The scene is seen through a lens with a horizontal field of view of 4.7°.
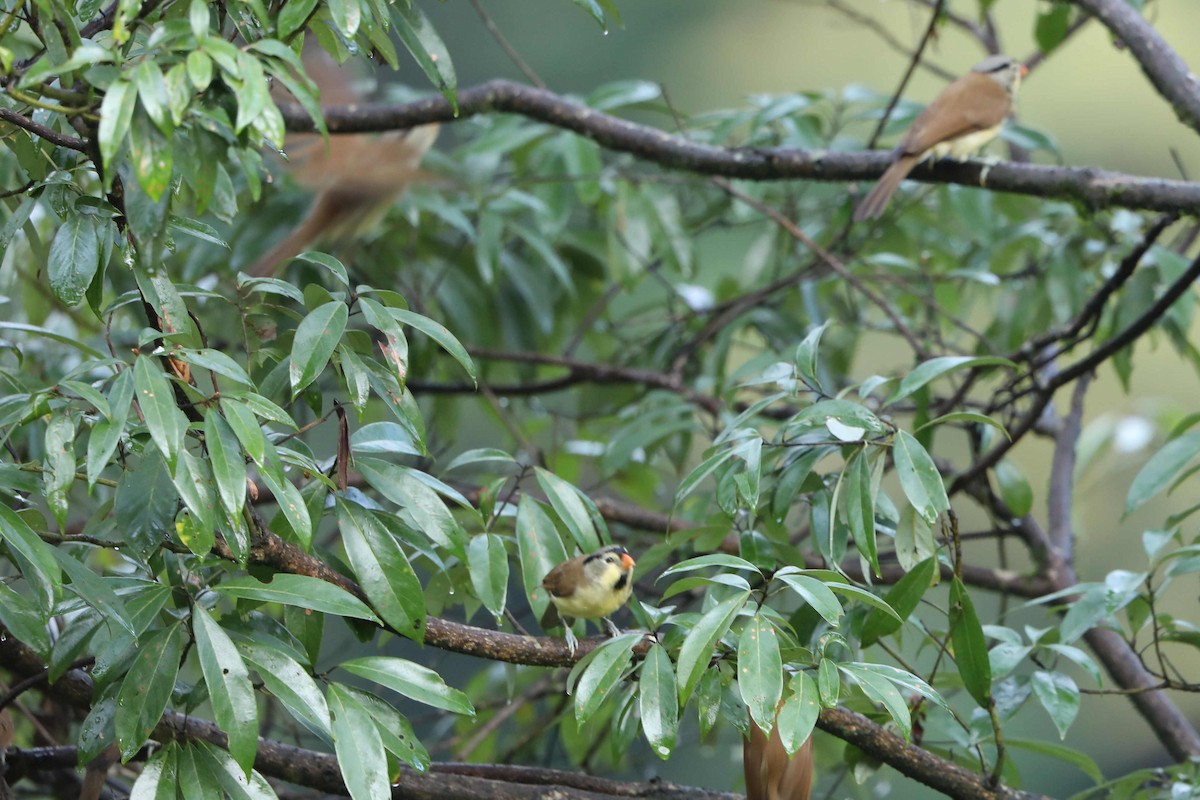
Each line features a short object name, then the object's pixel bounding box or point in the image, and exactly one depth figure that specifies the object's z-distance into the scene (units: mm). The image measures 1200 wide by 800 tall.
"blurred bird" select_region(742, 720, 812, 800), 11358
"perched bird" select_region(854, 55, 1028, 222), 12778
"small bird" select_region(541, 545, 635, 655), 11402
